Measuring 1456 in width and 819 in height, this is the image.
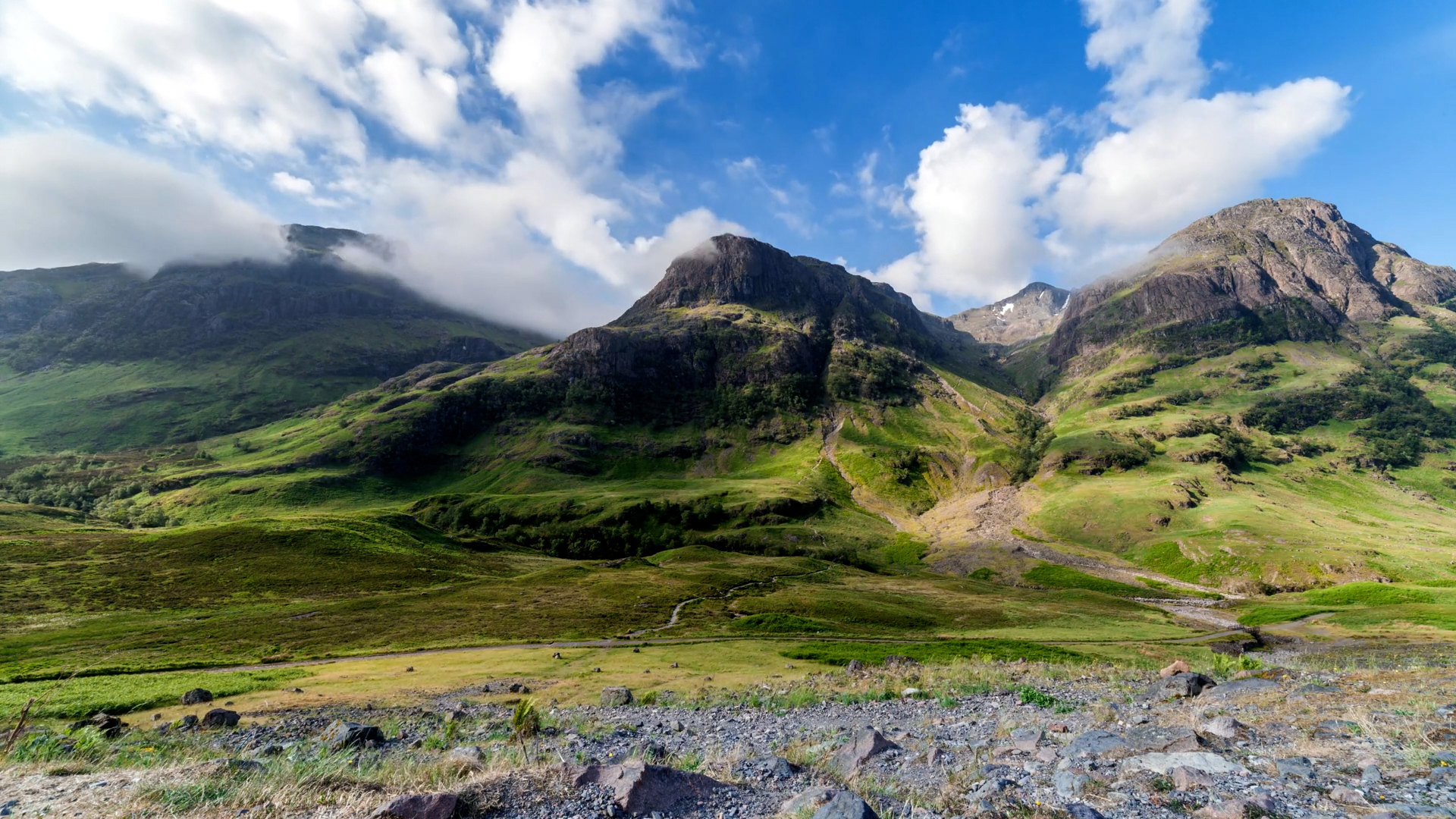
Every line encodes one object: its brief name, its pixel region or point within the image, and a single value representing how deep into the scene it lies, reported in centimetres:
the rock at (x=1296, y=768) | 1145
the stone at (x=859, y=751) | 1455
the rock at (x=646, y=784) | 975
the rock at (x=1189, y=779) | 1105
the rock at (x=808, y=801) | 988
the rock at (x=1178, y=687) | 2467
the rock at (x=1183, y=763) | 1215
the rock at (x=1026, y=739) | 1619
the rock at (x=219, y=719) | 2686
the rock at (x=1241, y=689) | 2297
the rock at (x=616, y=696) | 3362
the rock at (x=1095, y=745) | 1450
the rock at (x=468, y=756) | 1186
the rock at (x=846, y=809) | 912
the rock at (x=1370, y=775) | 1095
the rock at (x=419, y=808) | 801
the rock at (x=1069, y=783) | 1114
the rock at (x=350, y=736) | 1881
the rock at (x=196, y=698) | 3388
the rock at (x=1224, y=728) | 1524
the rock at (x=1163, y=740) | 1384
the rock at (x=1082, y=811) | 933
